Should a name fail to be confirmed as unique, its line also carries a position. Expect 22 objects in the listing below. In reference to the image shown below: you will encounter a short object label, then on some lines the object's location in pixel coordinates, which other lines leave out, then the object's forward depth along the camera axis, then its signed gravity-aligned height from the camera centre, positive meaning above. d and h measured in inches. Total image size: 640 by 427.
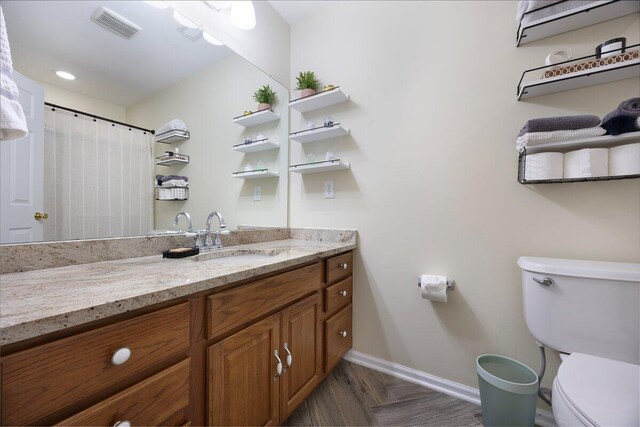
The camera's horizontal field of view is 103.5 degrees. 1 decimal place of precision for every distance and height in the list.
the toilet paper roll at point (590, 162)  40.3 +7.7
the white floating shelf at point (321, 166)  65.8 +11.4
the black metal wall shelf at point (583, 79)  39.8 +22.3
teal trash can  41.9 -32.4
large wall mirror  34.4 +15.2
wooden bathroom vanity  19.2 -16.1
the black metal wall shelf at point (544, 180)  40.3 +5.3
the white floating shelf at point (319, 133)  65.9 +20.5
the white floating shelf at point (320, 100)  66.5 +30.0
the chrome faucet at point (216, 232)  54.9 -5.5
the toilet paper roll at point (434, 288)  53.9 -17.0
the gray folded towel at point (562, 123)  40.7 +14.3
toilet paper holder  55.6 -16.7
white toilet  28.9 -19.0
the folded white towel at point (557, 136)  40.0 +12.2
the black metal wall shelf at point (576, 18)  41.4 +33.3
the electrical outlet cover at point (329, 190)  71.5 +5.3
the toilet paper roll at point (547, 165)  43.2 +7.7
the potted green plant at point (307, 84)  70.7 +35.5
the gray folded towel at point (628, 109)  37.4 +15.1
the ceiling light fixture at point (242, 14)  62.4 +48.7
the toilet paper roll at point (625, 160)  38.2 +7.8
